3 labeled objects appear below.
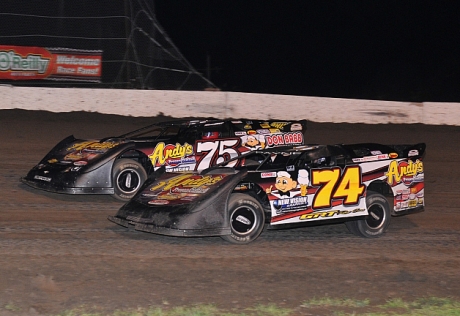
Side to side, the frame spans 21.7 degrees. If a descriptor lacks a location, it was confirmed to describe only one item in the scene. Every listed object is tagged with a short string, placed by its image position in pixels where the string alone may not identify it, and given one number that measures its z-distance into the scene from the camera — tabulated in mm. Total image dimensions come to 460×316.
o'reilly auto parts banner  29422
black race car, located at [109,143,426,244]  11683
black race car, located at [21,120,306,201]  15402
